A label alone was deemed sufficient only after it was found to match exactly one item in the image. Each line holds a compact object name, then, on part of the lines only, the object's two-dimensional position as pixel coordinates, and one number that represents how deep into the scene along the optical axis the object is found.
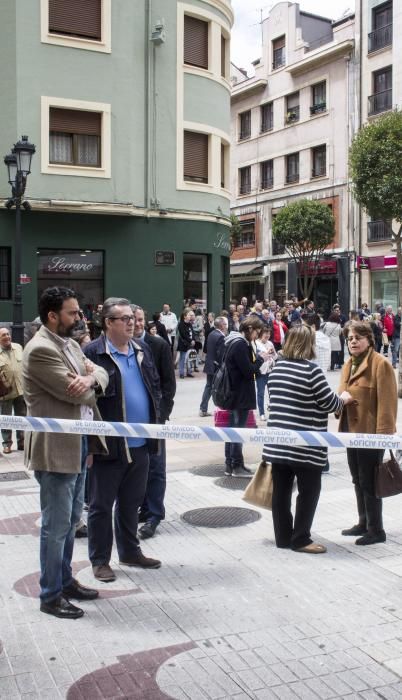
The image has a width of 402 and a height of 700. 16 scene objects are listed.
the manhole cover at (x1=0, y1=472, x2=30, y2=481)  8.27
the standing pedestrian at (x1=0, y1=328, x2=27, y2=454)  9.46
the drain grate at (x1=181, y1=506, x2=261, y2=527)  6.49
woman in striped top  5.48
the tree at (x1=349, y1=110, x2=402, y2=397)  26.47
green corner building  19.33
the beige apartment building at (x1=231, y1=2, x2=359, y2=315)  37.31
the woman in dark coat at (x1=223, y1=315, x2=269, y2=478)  8.19
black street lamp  15.02
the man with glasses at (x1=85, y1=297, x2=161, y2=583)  5.04
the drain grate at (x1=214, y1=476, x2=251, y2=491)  7.83
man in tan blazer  4.32
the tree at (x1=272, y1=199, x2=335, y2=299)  36.12
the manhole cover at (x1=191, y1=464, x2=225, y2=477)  8.53
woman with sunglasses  5.73
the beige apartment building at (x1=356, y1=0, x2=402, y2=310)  34.06
